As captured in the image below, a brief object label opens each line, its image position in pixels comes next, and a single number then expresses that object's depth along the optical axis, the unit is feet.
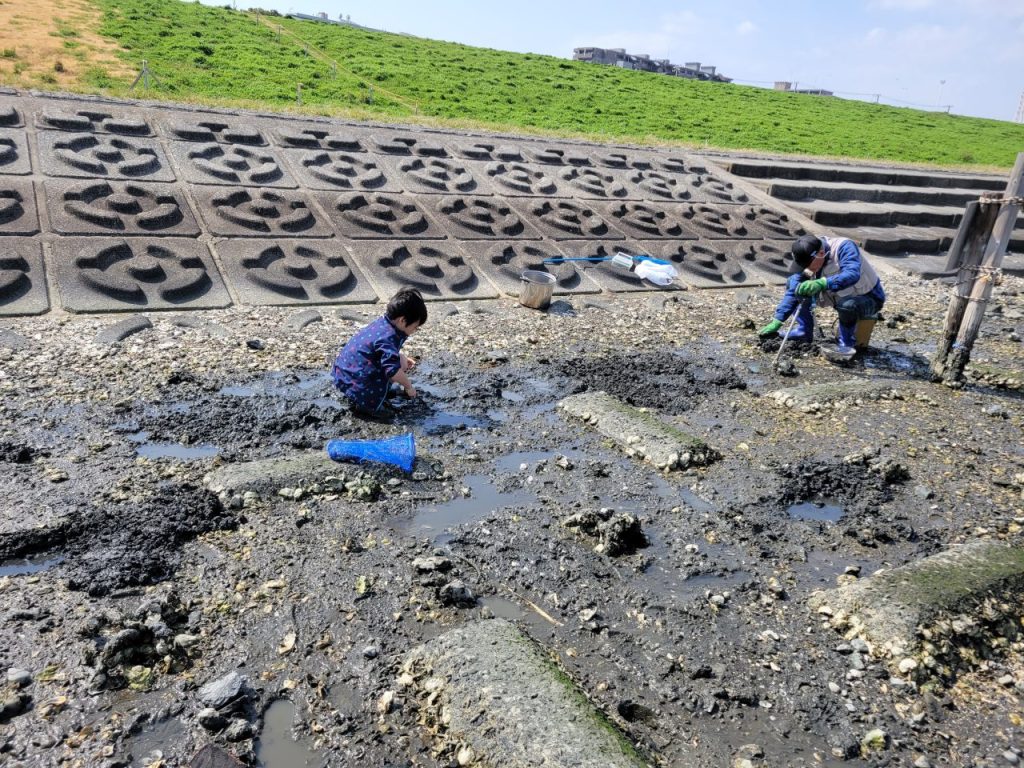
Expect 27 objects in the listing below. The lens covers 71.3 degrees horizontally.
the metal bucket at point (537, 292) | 25.67
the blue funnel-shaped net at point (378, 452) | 14.34
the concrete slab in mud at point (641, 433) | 15.89
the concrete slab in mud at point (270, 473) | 13.16
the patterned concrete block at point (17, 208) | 22.85
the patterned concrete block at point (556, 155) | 39.65
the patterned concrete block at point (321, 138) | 33.06
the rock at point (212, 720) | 8.34
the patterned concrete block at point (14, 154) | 25.27
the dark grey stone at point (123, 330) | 19.07
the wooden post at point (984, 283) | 20.02
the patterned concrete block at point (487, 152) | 37.47
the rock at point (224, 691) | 8.57
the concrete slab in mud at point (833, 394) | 19.47
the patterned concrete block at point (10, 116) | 27.89
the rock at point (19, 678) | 8.64
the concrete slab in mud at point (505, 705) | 8.10
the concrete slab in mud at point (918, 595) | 10.69
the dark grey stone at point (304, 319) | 21.93
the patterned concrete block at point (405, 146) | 35.19
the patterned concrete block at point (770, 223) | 39.04
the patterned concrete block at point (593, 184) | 37.22
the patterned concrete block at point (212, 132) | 30.89
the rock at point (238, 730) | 8.26
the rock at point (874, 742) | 9.00
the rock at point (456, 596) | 10.93
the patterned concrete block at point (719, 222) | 36.96
